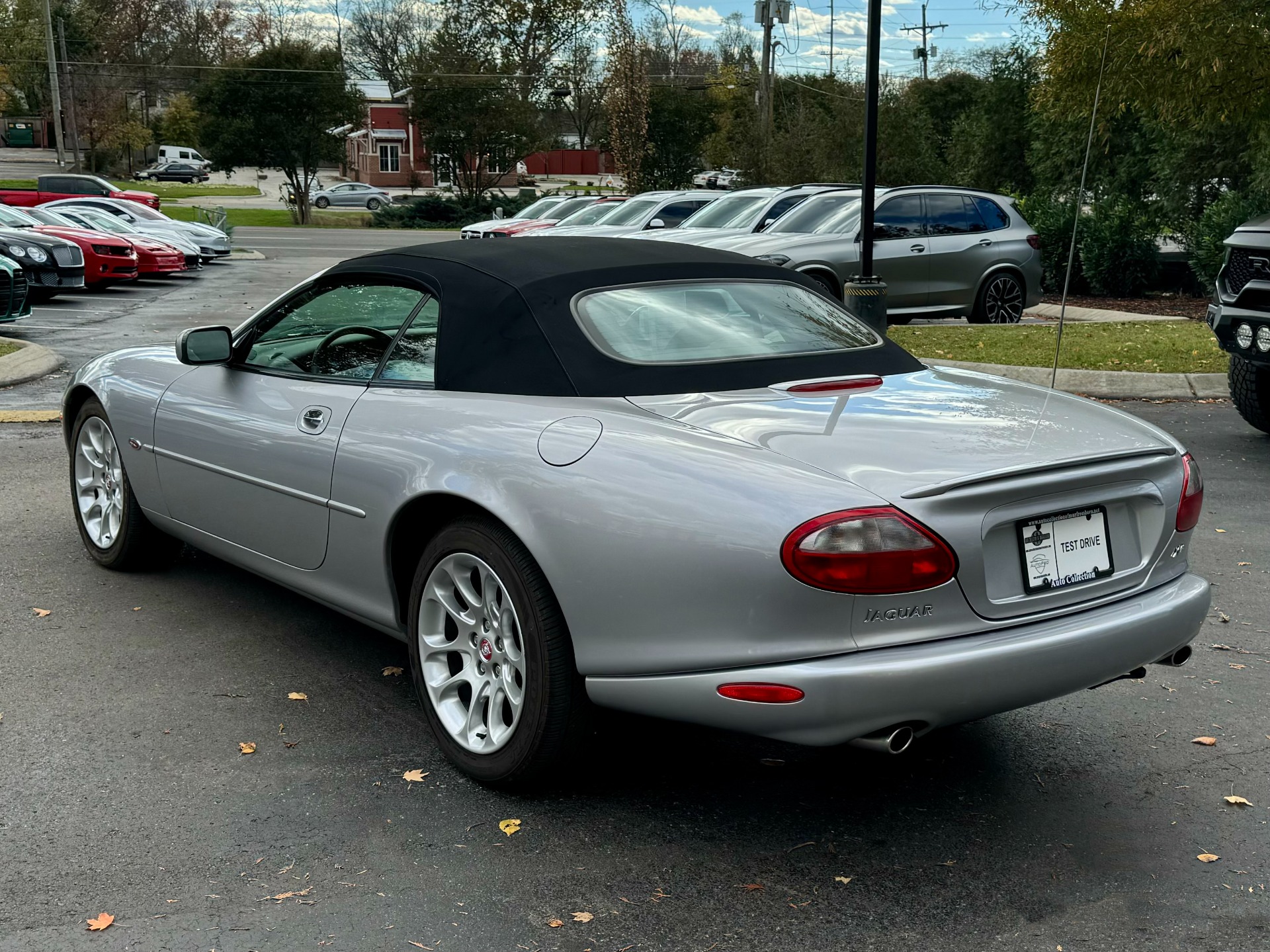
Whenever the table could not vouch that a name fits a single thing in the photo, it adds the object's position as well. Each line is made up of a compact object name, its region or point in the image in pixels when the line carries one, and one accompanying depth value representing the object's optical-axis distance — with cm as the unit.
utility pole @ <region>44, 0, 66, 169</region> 5744
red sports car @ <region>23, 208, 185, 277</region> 2309
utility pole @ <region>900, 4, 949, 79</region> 7931
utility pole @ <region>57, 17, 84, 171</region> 6638
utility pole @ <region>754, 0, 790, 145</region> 3850
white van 7700
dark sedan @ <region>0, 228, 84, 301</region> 1823
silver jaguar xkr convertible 303
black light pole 1145
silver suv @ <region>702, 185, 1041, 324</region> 1500
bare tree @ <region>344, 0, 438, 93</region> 9556
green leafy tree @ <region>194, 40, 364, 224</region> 4862
